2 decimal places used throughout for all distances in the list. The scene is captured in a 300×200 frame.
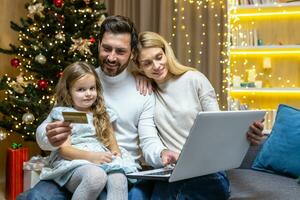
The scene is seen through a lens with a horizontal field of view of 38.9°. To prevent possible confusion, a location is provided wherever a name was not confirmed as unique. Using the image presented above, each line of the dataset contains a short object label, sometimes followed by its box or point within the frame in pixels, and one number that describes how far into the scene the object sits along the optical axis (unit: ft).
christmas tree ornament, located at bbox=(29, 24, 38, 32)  10.91
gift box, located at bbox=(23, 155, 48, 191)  8.93
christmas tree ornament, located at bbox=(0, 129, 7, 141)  10.83
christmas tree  10.53
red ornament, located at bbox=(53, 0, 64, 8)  10.60
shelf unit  12.57
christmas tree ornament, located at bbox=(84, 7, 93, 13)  10.91
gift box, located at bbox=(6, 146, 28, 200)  10.36
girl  5.09
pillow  7.07
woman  6.24
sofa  5.78
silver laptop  4.35
